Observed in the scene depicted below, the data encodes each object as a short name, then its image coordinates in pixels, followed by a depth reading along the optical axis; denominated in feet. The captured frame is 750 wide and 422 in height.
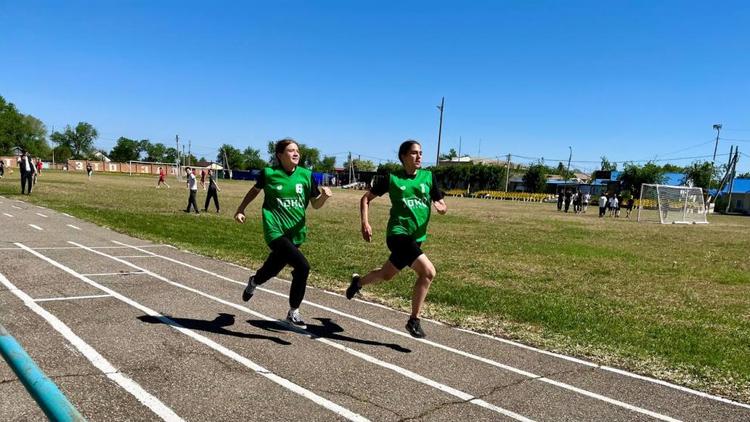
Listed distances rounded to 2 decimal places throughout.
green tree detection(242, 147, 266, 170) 517.96
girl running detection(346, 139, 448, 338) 17.47
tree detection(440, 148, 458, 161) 519.48
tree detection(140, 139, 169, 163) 599.98
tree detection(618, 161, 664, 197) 254.68
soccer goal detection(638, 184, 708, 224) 105.60
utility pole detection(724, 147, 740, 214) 206.28
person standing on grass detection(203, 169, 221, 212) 70.92
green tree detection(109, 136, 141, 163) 577.80
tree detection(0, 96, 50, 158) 340.80
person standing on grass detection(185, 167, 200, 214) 67.99
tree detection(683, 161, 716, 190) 252.21
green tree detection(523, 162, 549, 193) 296.51
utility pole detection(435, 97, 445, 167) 238.07
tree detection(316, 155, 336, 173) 548.31
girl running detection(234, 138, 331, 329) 17.54
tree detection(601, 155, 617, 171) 345.51
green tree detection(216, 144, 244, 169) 539.70
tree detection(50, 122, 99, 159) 531.50
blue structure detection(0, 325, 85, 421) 5.38
